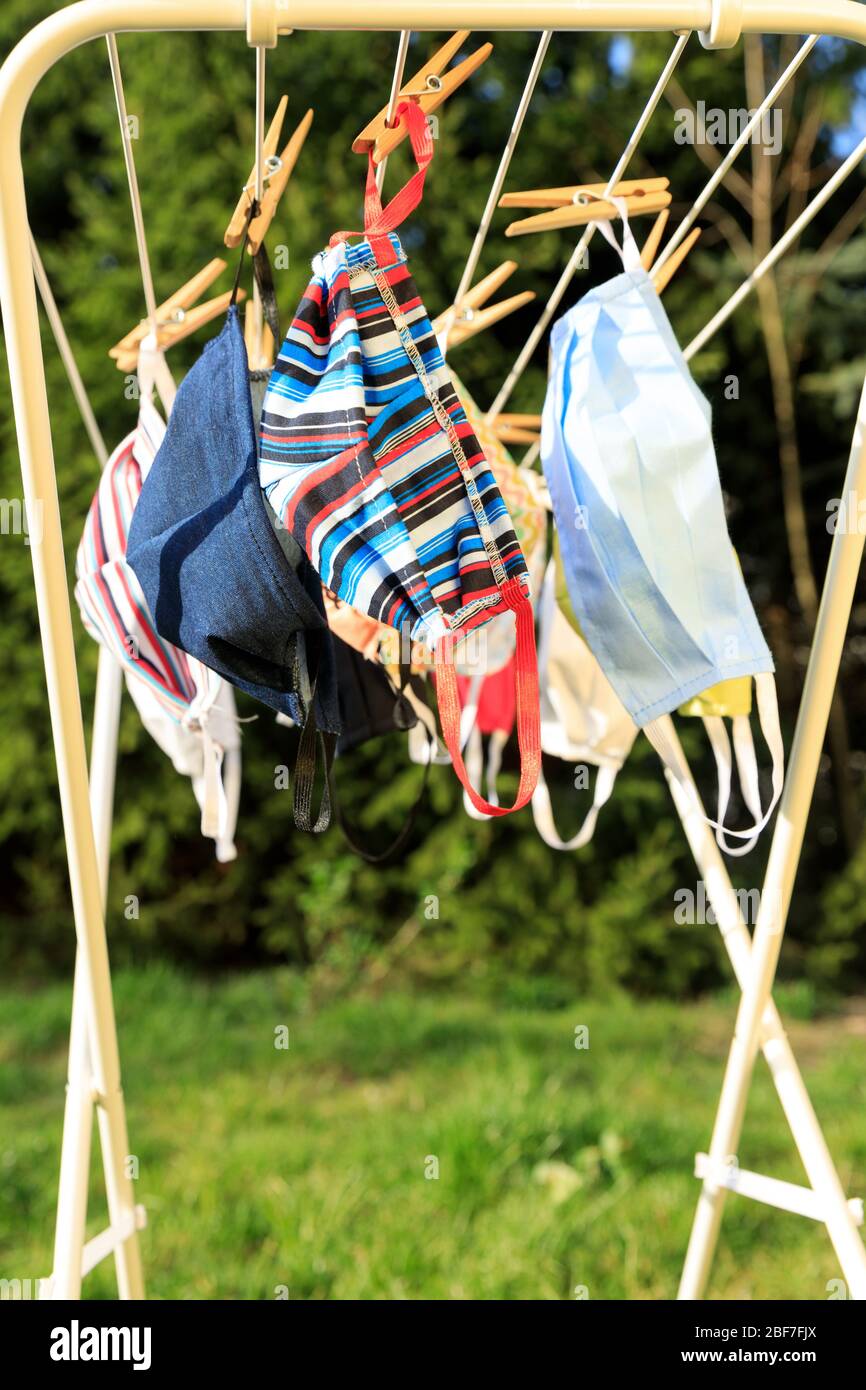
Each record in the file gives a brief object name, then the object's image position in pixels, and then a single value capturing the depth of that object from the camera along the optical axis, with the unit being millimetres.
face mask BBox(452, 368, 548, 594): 1556
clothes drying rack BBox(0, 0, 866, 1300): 997
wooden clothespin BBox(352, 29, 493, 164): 1105
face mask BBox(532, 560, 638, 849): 1616
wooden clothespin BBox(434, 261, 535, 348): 1492
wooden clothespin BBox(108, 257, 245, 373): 1458
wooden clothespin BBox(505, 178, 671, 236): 1306
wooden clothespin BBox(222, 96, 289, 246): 1212
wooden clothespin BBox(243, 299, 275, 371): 1456
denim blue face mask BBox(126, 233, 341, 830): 1127
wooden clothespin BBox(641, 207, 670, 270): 1371
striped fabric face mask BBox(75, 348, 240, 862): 1408
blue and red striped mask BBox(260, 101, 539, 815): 1066
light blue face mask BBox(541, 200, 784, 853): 1191
